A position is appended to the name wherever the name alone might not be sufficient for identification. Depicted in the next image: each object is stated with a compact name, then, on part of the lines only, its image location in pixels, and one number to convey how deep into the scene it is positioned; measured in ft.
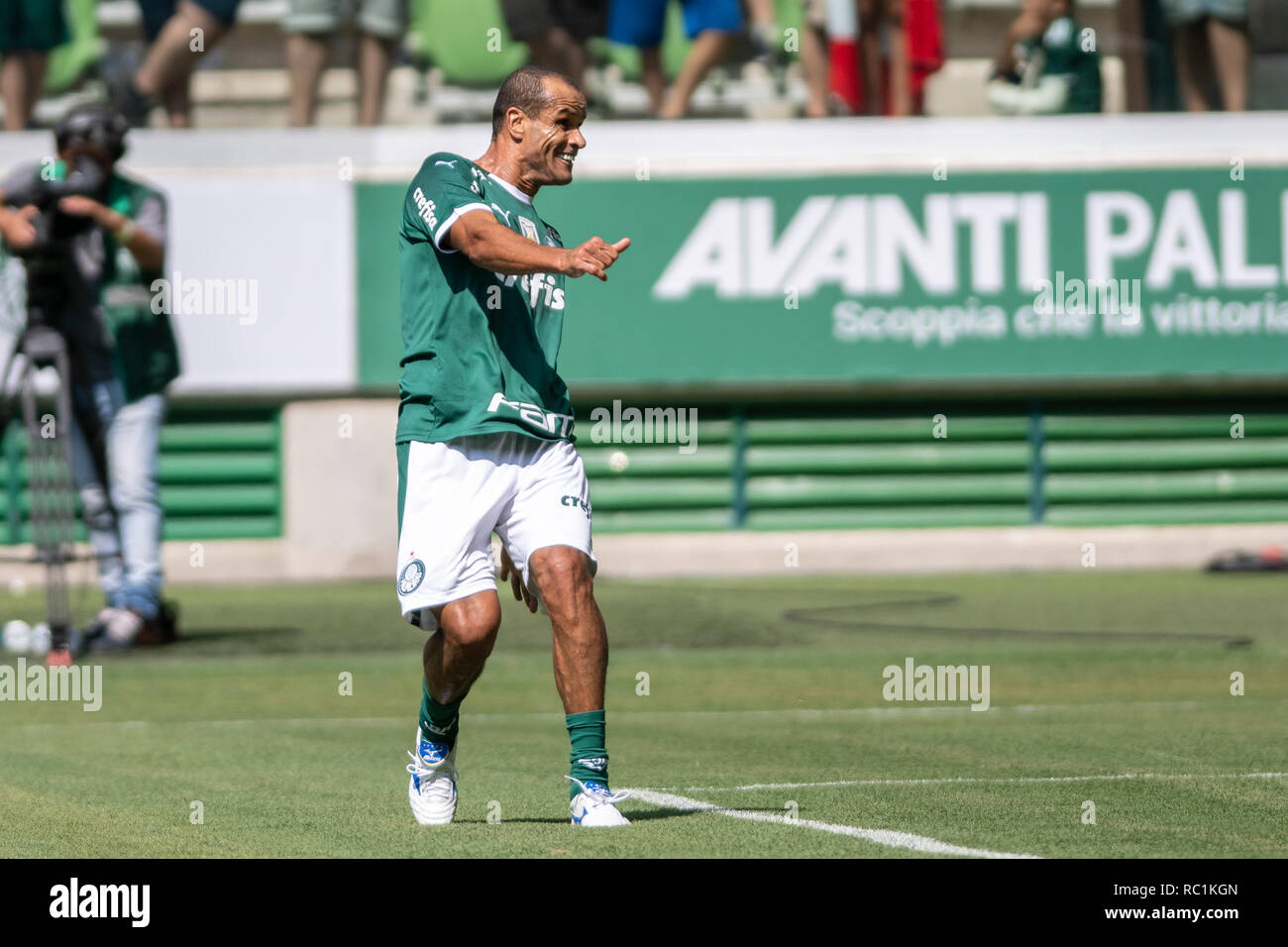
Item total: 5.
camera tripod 40.88
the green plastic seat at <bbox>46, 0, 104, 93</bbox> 60.75
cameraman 42.70
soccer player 22.29
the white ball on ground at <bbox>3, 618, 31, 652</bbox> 43.01
